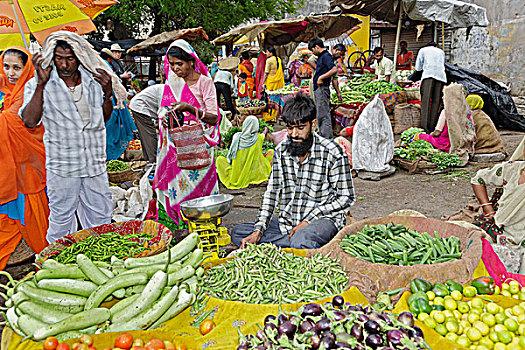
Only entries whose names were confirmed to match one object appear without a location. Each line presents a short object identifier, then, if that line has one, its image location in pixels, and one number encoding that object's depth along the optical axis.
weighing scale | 3.01
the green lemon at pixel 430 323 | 1.90
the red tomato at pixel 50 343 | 1.74
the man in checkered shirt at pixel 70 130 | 3.34
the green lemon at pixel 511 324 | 1.83
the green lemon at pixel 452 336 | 1.84
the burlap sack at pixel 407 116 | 9.85
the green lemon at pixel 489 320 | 1.88
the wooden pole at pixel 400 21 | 11.09
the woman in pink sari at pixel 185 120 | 3.73
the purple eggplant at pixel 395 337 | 1.55
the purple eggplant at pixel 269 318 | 1.78
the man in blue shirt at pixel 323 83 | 8.27
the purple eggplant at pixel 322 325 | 1.65
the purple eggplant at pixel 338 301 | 1.87
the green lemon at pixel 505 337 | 1.76
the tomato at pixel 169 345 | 1.76
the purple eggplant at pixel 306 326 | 1.67
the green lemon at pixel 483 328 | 1.83
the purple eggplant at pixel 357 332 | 1.60
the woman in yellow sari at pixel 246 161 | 6.37
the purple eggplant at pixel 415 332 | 1.65
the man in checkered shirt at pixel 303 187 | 2.99
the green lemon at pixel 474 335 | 1.81
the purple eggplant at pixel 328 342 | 1.54
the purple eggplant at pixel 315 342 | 1.57
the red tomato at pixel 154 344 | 1.73
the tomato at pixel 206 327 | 1.93
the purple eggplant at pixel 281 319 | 1.75
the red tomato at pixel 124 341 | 1.74
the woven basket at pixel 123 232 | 2.86
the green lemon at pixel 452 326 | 1.86
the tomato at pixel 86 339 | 1.74
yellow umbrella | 4.64
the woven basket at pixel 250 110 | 10.31
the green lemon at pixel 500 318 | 1.88
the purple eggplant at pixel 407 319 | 1.73
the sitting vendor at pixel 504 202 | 2.88
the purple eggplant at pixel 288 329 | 1.67
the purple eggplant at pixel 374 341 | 1.56
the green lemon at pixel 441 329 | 1.87
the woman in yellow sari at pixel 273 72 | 13.66
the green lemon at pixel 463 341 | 1.79
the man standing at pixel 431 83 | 9.12
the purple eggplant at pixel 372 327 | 1.61
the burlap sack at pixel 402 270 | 2.22
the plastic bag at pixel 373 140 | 6.79
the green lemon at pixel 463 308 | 1.98
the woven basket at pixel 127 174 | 6.38
